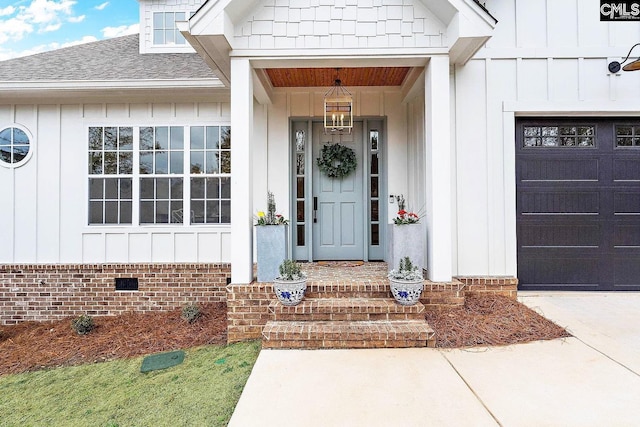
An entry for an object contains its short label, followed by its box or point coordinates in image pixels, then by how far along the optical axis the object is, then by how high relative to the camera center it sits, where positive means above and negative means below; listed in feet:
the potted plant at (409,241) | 13.29 -0.94
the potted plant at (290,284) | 11.90 -2.30
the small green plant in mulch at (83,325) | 16.08 -4.91
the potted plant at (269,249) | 13.20 -1.20
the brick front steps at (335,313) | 10.91 -3.31
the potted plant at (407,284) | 11.84 -2.31
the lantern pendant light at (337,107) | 15.97 +5.15
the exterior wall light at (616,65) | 15.24 +6.52
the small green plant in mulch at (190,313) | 16.14 -4.43
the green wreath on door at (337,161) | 18.53 +2.97
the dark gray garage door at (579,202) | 15.94 +0.58
